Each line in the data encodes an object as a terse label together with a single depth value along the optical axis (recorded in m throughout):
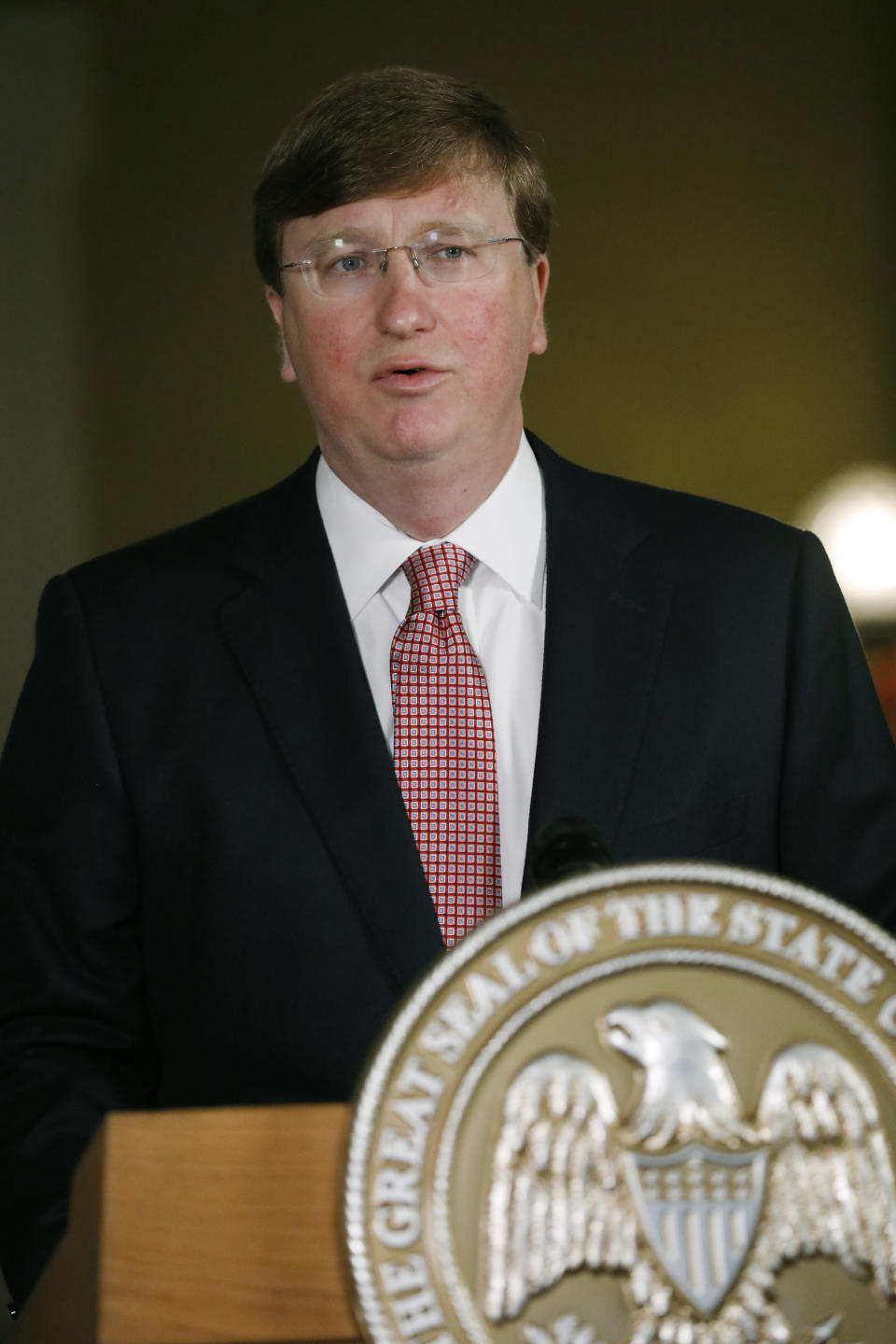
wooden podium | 4.51
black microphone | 4.58
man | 4.91
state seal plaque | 4.43
